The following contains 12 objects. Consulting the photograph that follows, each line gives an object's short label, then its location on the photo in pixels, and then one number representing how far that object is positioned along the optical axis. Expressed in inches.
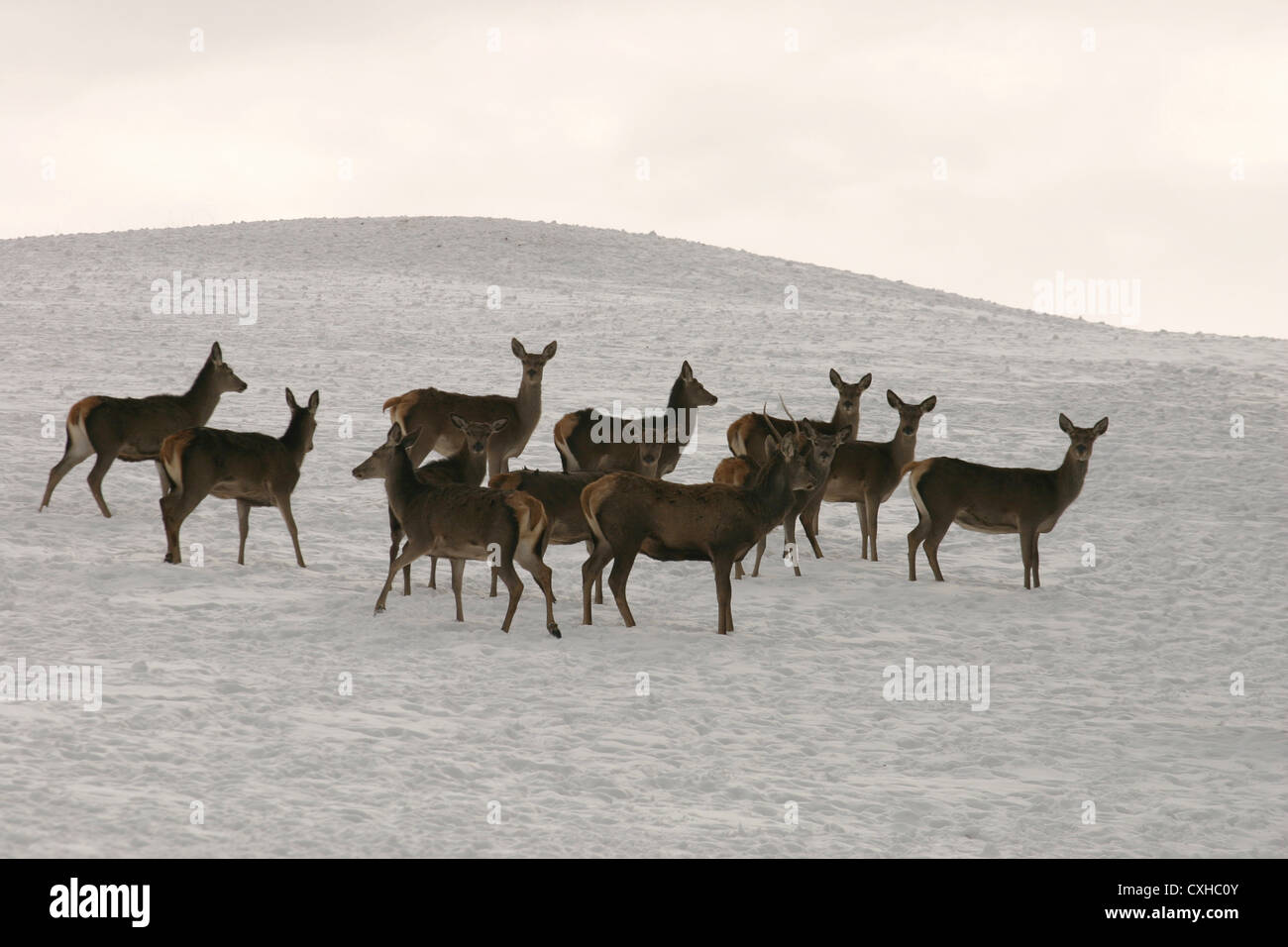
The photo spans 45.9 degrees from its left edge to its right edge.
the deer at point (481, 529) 459.2
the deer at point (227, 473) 523.2
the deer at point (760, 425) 637.9
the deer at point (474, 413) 652.7
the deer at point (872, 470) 595.2
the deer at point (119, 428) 593.3
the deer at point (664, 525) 477.7
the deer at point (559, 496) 502.9
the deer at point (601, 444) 617.9
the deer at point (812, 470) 512.4
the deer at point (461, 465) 510.0
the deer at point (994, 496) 561.9
